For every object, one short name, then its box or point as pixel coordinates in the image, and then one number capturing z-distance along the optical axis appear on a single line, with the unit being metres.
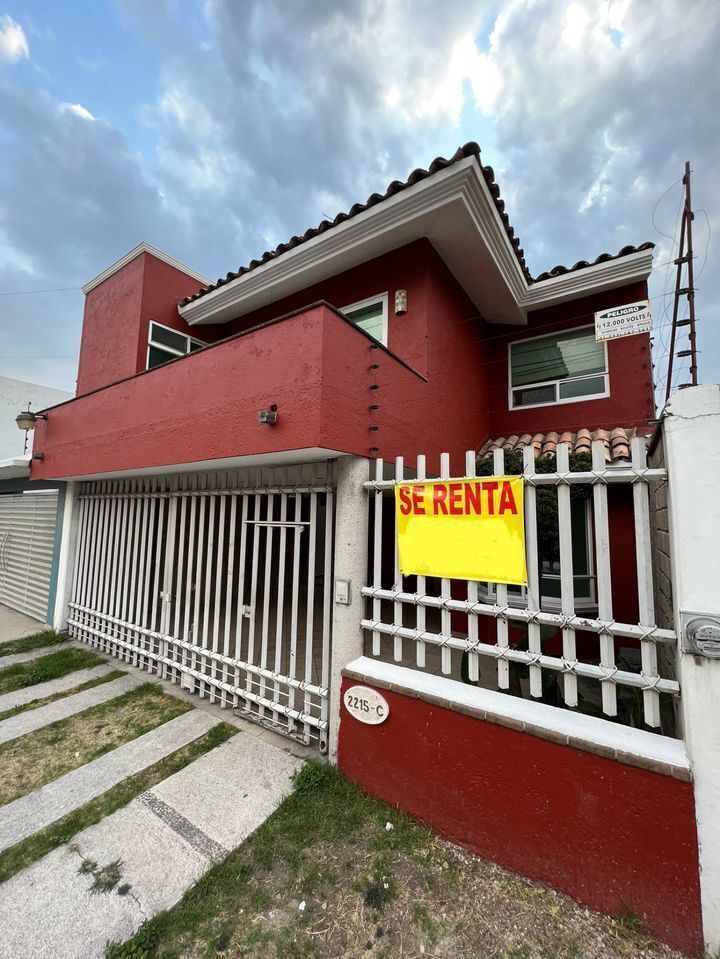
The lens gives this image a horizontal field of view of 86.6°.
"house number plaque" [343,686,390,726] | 2.85
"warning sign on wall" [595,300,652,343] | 4.41
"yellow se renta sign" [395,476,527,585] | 2.49
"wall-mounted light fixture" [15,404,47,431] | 6.55
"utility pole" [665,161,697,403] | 4.59
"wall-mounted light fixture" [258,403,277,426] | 3.26
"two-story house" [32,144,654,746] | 3.51
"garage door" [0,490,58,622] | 7.55
